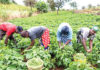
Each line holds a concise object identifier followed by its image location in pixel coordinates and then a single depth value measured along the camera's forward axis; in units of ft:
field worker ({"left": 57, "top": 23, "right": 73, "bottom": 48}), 12.67
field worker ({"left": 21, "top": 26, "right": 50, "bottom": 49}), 12.54
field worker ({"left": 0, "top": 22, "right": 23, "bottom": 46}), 13.36
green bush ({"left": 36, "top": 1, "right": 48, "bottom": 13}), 100.58
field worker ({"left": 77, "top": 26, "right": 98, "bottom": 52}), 11.24
